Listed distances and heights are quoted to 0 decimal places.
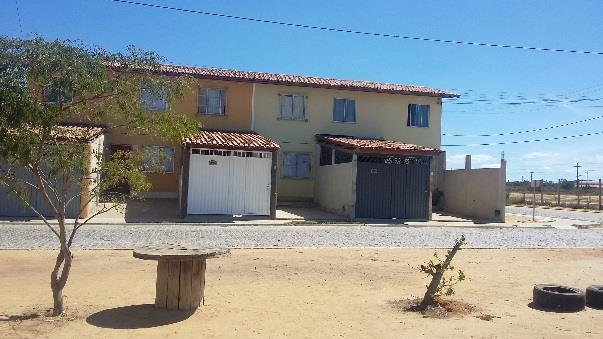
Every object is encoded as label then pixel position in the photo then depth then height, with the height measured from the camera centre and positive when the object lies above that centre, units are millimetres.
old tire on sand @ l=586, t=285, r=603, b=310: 7785 -1457
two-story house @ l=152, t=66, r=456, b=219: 19594 +1496
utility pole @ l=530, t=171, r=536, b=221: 26045 +337
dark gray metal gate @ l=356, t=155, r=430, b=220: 21125 -15
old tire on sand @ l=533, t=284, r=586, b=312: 7523 -1471
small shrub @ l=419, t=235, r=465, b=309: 7477 -1308
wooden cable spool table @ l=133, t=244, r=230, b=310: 7141 -1289
